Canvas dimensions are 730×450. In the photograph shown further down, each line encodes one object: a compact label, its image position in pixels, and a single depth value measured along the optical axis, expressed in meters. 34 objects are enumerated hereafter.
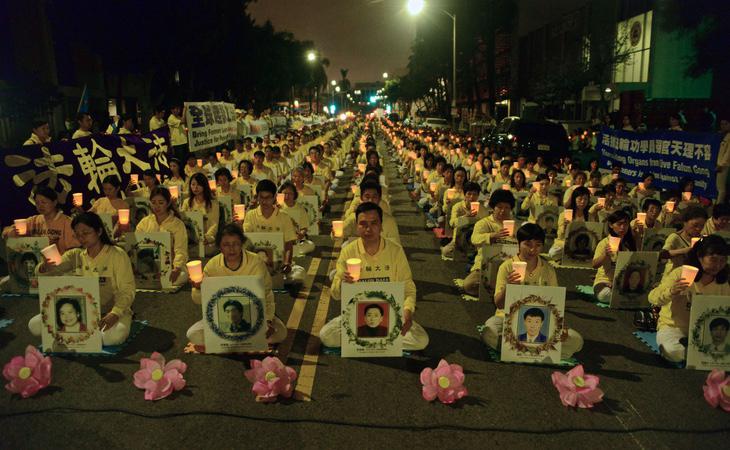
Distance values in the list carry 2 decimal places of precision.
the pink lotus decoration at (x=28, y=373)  4.85
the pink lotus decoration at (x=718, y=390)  4.66
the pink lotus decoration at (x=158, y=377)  4.86
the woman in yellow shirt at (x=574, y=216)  8.97
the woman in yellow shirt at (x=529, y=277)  5.63
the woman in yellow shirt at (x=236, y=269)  5.59
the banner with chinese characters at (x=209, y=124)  19.42
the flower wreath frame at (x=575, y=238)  9.15
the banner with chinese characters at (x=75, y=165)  10.23
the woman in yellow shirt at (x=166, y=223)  7.62
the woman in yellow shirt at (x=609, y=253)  7.08
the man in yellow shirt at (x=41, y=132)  11.98
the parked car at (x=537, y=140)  21.88
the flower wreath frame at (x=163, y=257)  7.59
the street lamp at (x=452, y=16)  38.16
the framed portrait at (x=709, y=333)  5.18
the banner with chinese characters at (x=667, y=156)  13.56
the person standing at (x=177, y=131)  18.67
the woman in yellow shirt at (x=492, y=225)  7.79
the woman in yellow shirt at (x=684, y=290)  5.34
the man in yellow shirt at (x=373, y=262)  5.76
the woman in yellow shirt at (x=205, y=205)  9.37
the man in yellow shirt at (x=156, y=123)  17.89
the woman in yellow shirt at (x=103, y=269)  5.85
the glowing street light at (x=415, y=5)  38.06
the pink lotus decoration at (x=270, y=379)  4.83
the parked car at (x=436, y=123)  55.14
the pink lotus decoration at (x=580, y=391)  4.76
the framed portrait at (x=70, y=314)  5.40
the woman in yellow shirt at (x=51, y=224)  7.44
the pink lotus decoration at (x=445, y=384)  4.84
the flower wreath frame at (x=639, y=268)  6.95
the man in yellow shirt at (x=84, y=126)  13.80
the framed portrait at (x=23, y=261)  7.38
